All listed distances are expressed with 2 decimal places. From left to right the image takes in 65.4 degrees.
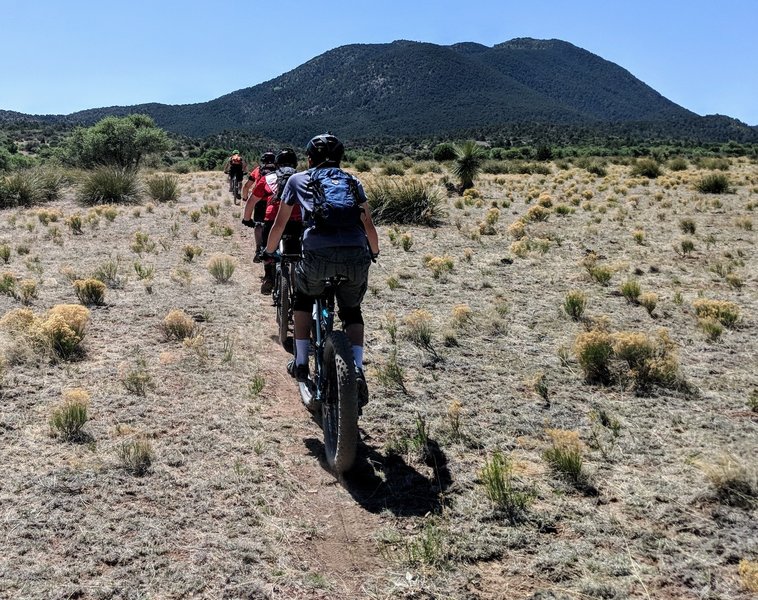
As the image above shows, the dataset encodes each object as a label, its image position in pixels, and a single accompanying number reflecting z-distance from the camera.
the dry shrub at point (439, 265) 10.09
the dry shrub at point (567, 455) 3.77
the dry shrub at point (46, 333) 5.68
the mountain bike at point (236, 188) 21.66
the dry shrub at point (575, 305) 7.52
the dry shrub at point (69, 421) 4.16
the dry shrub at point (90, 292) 7.79
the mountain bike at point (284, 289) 5.71
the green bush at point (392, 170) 29.64
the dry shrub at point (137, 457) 3.79
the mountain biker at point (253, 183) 7.64
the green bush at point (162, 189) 21.58
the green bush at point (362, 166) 33.31
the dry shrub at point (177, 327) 6.57
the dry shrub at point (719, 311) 7.04
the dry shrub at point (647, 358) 5.29
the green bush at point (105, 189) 20.16
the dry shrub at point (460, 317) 7.24
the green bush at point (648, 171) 27.00
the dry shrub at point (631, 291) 8.23
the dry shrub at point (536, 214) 16.11
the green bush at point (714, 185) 20.08
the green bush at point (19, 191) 19.17
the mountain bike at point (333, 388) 3.68
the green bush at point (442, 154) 37.38
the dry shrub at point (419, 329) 6.62
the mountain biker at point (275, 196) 5.70
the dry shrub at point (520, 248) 11.66
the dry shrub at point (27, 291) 7.78
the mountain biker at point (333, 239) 3.80
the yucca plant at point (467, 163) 22.52
